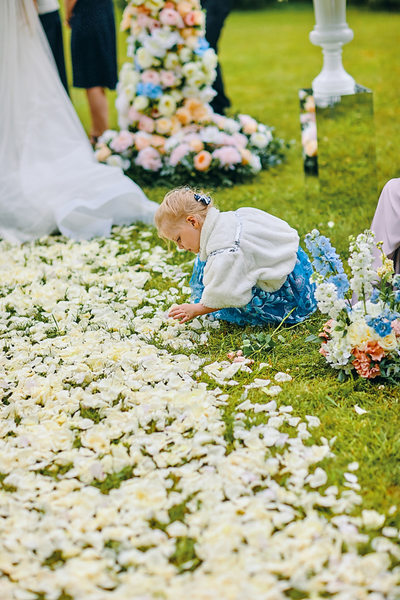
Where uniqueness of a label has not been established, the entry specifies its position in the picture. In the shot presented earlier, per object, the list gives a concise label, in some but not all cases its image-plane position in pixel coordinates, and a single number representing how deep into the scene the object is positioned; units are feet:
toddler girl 9.53
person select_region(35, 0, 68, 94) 17.80
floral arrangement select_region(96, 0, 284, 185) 17.20
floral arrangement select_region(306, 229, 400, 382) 8.17
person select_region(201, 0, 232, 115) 22.43
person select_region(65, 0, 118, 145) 19.24
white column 14.49
